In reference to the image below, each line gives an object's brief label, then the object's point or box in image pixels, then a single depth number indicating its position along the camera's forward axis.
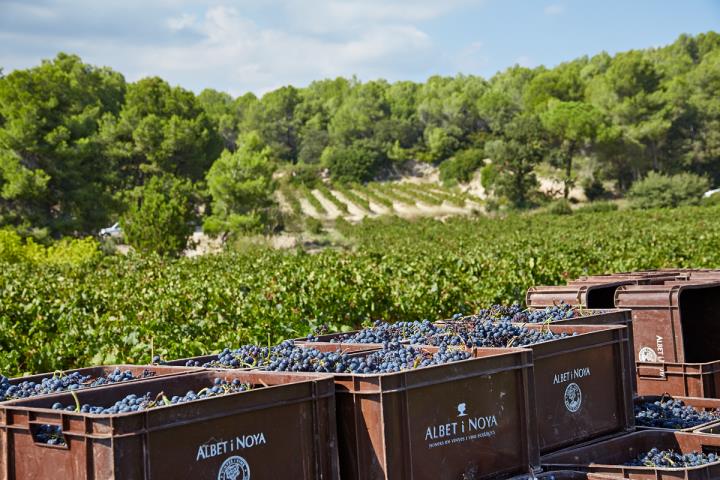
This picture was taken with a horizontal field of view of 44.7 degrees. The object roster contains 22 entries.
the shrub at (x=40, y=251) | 32.66
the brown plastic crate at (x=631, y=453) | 4.18
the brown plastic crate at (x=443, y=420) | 3.87
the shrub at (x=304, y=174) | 92.62
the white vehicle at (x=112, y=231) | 54.83
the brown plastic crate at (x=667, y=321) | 6.58
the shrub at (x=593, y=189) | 76.25
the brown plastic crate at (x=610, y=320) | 5.52
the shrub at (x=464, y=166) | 84.62
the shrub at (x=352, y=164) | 93.19
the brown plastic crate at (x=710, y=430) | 4.95
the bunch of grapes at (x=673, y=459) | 4.58
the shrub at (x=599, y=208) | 63.69
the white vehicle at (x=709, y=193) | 66.23
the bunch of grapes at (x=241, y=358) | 4.64
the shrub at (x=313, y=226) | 58.84
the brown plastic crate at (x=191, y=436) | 3.23
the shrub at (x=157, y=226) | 41.72
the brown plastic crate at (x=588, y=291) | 6.82
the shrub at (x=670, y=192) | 64.38
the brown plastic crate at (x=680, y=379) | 6.41
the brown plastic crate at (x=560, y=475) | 4.29
